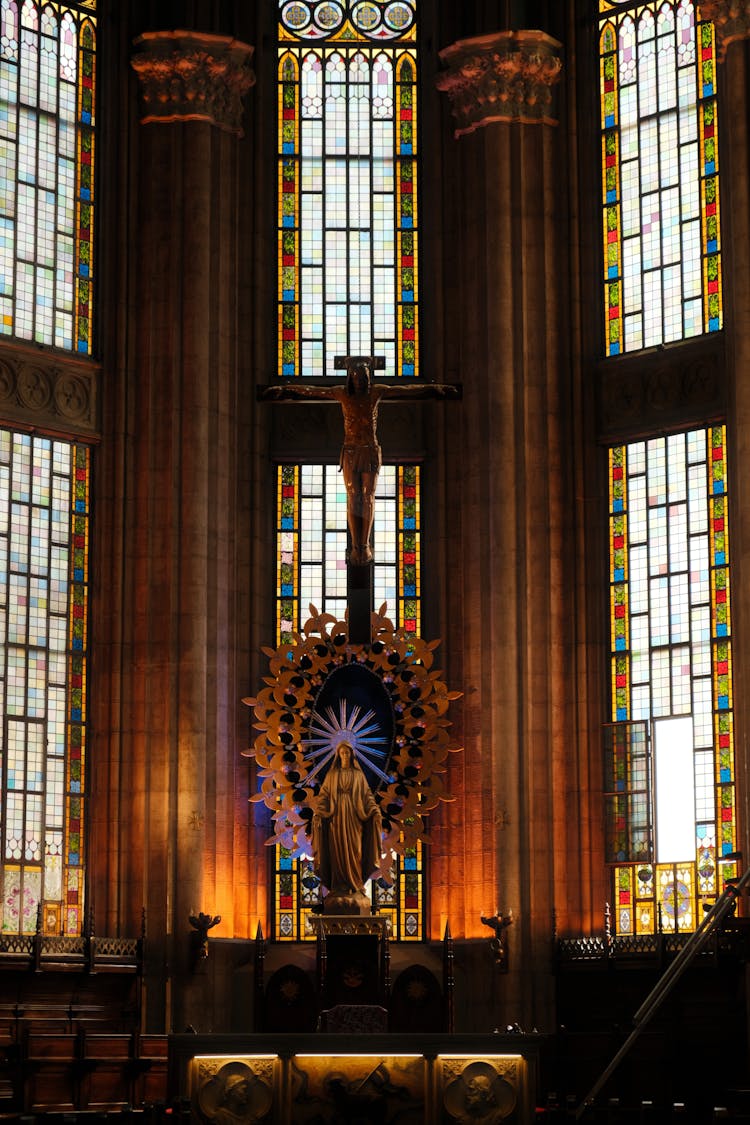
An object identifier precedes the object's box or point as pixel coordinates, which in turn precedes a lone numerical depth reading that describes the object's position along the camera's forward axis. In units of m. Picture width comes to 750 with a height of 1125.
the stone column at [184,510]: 29.23
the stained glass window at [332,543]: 31.41
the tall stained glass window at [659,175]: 30.61
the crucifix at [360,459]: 29.36
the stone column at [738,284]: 28.20
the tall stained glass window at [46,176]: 30.50
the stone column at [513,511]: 29.48
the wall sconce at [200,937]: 28.59
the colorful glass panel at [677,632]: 28.97
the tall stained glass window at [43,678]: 29.08
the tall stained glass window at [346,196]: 32.22
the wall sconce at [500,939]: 28.84
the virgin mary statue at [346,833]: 27.88
